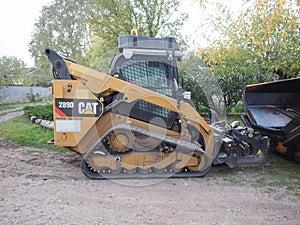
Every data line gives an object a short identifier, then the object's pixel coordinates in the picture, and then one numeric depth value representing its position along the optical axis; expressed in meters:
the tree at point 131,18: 10.27
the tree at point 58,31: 24.42
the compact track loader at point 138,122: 4.14
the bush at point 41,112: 9.42
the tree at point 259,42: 7.13
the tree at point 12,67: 21.03
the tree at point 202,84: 9.05
